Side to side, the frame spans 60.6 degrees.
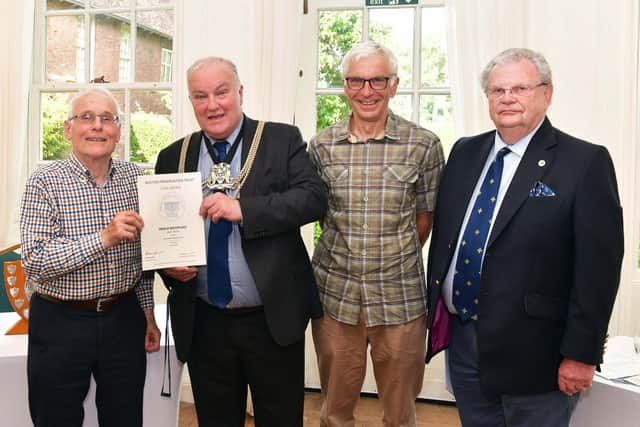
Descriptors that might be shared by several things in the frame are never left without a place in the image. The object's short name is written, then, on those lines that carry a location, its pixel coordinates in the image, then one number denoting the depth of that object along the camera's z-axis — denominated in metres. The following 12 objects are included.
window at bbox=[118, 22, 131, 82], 3.75
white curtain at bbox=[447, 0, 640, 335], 2.95
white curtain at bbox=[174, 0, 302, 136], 3.27
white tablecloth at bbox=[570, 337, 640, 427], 1.74
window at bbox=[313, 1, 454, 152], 3.40
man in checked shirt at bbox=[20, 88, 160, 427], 1.73
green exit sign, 3.39
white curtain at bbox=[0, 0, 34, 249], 3.67
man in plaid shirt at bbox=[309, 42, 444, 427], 2.15
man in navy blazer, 1.54
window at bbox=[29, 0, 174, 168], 3.71
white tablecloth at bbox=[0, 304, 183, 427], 2.10
